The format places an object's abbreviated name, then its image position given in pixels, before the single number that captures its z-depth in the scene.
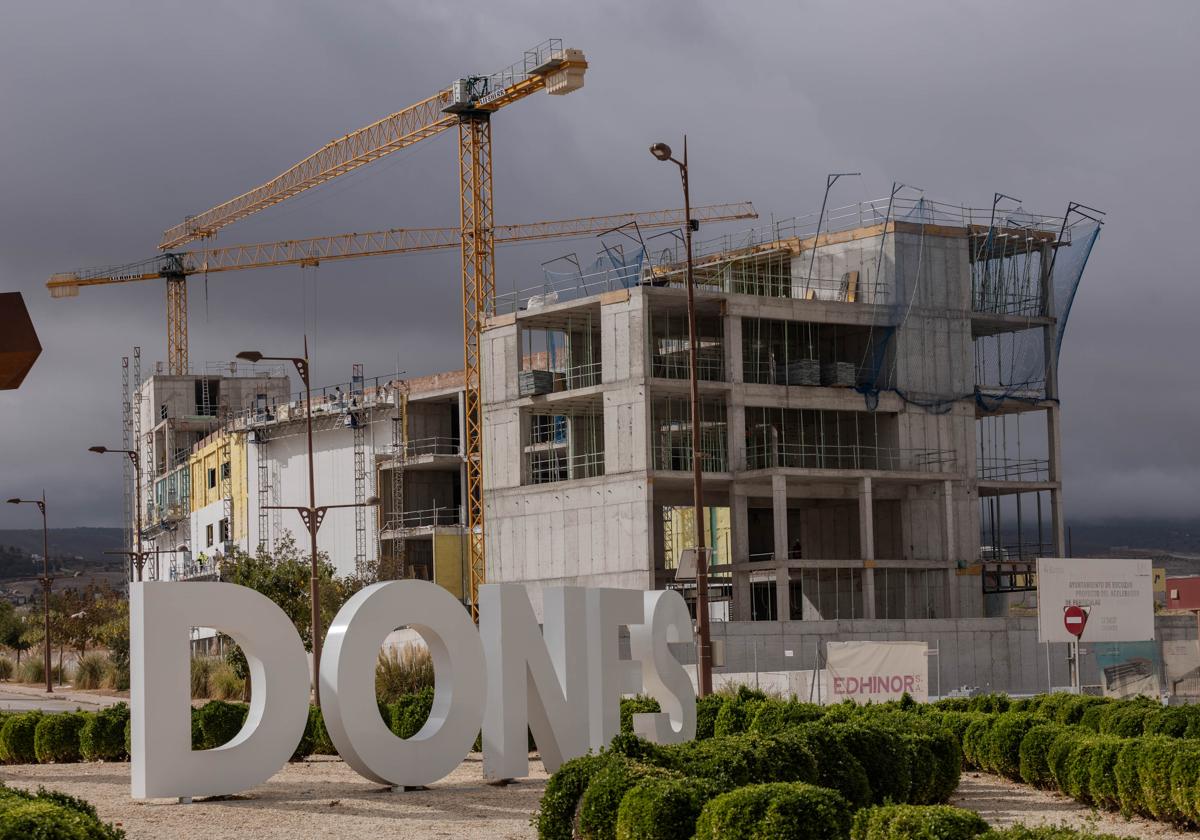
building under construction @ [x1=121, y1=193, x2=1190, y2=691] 64.50
